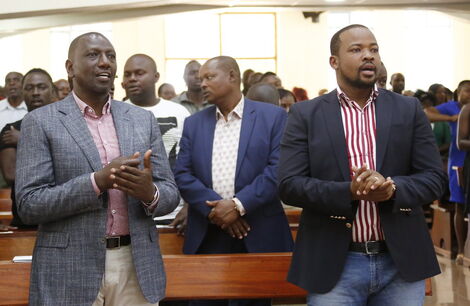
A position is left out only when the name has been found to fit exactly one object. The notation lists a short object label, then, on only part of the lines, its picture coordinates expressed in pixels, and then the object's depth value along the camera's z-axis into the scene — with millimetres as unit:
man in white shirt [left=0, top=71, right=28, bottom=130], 7129
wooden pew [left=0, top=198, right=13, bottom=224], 6411
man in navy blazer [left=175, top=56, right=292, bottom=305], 4320
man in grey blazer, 2930
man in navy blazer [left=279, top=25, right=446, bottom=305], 2941
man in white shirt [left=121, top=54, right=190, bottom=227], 5254
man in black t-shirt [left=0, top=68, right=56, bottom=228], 5855
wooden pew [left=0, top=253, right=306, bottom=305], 4125
